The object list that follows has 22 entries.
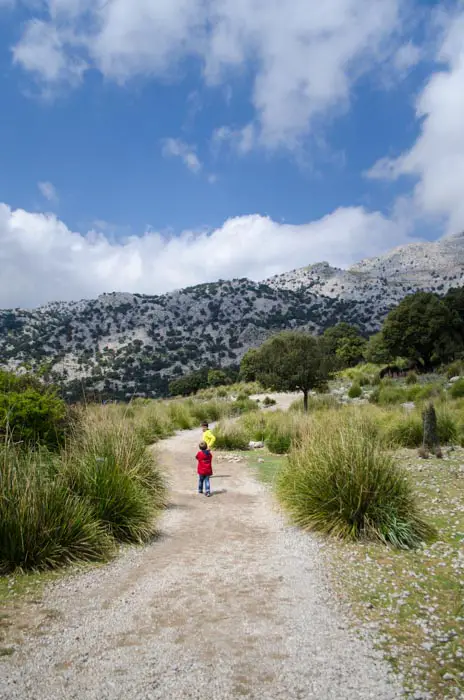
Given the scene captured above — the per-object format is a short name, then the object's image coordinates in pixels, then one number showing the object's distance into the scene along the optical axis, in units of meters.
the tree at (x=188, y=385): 52.06
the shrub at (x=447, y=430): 13.97
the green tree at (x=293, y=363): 23.31
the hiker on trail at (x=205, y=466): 9.74
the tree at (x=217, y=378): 53.81
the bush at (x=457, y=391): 21.04
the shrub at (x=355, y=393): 27.99
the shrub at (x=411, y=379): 28.59
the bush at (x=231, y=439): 16.44
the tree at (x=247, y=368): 50.73
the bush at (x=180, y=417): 22.39
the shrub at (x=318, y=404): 22.66
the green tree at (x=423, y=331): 33.69
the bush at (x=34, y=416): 8.12
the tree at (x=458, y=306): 34.62
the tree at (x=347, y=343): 51.56
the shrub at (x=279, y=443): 15.55
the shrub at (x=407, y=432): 13.88
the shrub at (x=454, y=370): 27.47
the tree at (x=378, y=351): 35.94
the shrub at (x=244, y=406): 27.39
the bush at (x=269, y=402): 32.31
